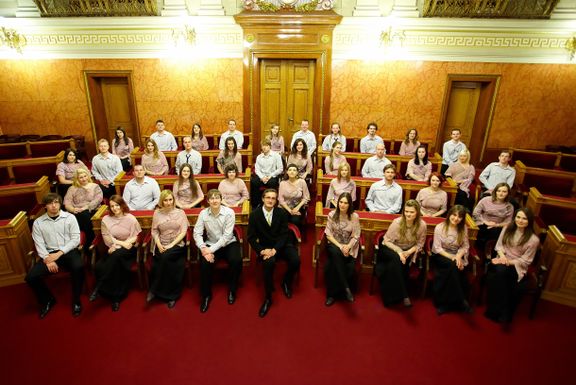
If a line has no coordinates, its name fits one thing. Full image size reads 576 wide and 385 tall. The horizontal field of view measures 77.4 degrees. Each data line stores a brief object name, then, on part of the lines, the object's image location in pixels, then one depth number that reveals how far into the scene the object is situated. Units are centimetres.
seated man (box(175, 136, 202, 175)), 548
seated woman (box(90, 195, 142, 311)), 347
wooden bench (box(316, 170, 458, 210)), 451
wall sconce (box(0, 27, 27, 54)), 701
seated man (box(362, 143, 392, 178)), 521
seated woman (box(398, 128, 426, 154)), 619
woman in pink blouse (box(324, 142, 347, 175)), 544
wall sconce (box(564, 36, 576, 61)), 654
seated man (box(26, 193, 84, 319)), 336
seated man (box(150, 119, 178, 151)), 645
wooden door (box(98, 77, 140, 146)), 766
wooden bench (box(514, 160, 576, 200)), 500
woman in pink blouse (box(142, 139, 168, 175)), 530
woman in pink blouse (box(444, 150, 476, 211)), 510
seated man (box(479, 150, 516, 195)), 494
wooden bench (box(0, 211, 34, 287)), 362
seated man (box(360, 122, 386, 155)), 632
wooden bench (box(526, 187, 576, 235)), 401
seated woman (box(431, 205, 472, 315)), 340
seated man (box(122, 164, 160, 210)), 427
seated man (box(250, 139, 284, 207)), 543
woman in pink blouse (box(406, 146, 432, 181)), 527
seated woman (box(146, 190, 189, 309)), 354
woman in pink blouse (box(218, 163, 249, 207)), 448
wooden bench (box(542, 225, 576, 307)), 349
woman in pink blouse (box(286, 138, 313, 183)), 555
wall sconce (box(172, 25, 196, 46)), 692
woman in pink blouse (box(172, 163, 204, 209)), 444
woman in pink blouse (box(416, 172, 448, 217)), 418
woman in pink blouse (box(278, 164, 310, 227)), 446
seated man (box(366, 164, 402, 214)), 429
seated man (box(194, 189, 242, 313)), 354
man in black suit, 366
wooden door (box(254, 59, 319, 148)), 728
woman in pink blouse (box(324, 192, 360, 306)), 355
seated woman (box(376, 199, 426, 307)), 348
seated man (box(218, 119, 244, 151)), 661
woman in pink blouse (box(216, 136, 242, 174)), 551
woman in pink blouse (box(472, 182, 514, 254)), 398
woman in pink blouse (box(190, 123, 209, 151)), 646
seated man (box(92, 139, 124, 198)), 512
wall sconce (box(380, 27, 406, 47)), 680
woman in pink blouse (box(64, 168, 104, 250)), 420
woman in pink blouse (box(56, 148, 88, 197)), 495
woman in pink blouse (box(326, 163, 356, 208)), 448
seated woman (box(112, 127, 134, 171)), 618
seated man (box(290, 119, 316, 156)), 656
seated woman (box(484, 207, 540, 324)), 330
